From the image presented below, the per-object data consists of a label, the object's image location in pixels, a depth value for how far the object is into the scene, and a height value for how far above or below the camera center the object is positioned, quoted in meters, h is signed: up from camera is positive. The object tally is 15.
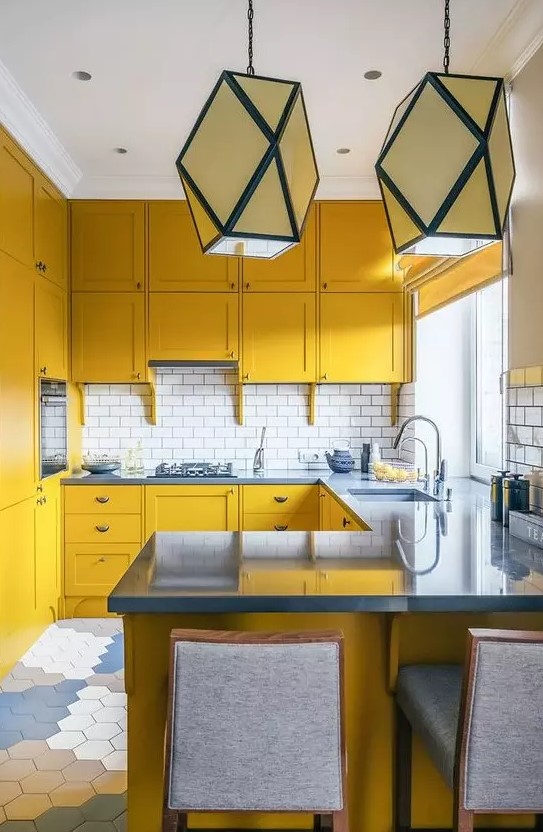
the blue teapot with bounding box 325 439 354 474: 4.26 -0.32
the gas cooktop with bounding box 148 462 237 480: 4.09 -0.37
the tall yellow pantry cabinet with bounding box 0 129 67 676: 3.13 +0.18
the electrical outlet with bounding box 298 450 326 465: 4.54 -0.31
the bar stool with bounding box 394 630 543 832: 1.28 -0.64
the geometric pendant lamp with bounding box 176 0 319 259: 1.44 +0.57
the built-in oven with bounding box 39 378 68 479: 3.68 -0.08
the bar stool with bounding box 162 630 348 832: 1.30 -0.64
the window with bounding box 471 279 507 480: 3.55 +0.19
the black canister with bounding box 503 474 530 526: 2.34 -0.31
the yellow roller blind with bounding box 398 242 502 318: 2.86 +0.70
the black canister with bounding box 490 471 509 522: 2.42 -0.32
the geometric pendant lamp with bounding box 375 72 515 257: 1.40 +0.55
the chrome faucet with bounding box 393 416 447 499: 3.13 -0.32
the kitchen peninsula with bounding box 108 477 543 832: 1.50 -0.46
